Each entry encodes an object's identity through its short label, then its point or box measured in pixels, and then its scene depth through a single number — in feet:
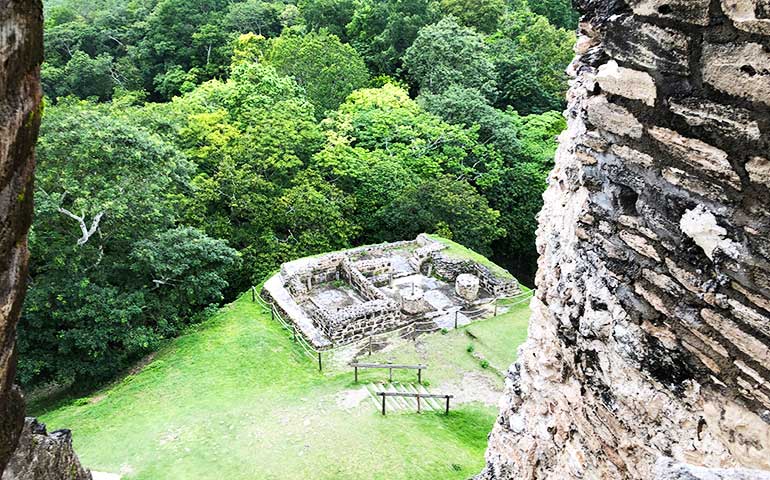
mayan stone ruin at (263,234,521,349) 47.11
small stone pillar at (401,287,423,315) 50.29
